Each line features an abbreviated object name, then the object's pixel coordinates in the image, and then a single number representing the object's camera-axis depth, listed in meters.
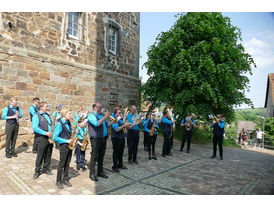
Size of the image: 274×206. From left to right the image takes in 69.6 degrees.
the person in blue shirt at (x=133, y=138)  6.50
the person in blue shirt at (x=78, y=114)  6.86
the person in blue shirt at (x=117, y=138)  5.47
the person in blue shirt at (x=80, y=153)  5.54
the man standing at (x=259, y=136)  15.61
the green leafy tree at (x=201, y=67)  10.30
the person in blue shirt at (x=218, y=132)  8.03
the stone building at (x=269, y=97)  25.89
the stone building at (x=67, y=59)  7.43
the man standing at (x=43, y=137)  4.71
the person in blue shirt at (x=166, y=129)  7.91
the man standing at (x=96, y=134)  4.74
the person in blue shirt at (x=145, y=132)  7.48
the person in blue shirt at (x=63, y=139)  4.22
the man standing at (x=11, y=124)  6.06
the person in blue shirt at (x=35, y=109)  6.39
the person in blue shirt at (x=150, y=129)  7.30
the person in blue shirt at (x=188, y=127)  9.09
